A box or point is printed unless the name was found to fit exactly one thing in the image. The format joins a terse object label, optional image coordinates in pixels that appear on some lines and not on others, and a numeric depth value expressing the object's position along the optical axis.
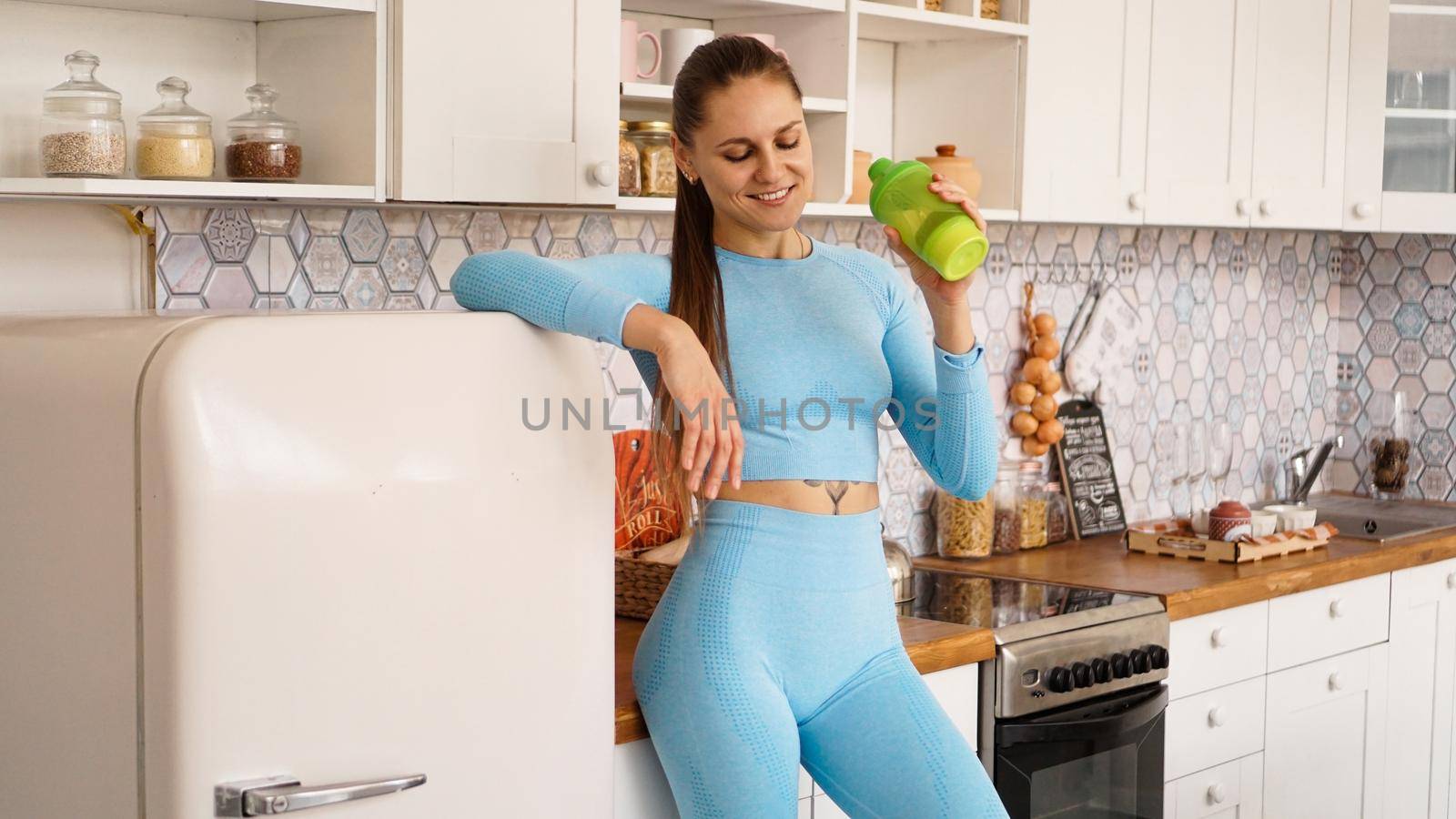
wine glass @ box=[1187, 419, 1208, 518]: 3.83
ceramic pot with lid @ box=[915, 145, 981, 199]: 2.88
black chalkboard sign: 3.63
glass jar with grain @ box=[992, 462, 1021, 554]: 3.39
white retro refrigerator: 1.47
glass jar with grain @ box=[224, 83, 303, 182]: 2.04
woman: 1.84
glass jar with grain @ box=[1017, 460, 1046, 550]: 3.43
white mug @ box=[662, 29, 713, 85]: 2.45
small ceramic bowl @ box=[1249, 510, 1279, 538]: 3.46
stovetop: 2.54
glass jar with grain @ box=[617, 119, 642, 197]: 2.37
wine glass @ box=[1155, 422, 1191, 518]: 3.80
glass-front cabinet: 3.67
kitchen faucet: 3.95
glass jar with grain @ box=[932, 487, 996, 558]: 3.31
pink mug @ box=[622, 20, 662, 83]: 2.35
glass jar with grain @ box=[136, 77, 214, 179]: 1.98
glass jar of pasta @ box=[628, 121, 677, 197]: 2.41
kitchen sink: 3.71
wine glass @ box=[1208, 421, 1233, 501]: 3.90
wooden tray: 3.26
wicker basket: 2.46
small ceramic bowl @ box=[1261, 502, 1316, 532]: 3.57
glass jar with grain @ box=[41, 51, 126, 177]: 1.91
